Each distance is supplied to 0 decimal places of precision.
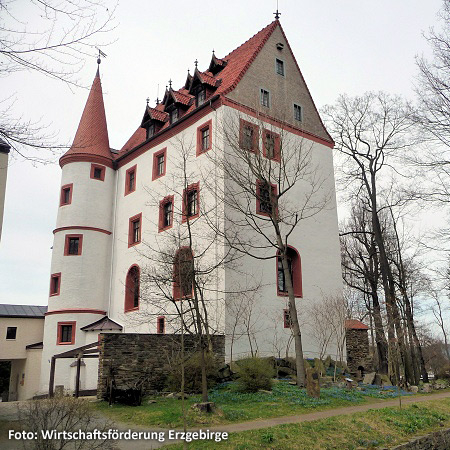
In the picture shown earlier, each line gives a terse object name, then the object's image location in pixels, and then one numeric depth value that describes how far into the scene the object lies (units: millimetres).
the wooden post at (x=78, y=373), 17234
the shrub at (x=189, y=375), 16000
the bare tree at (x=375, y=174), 24328
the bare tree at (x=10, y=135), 7176
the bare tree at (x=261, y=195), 18203
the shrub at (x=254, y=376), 15695
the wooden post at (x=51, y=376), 18273
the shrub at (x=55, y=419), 7082
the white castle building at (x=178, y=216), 22047
